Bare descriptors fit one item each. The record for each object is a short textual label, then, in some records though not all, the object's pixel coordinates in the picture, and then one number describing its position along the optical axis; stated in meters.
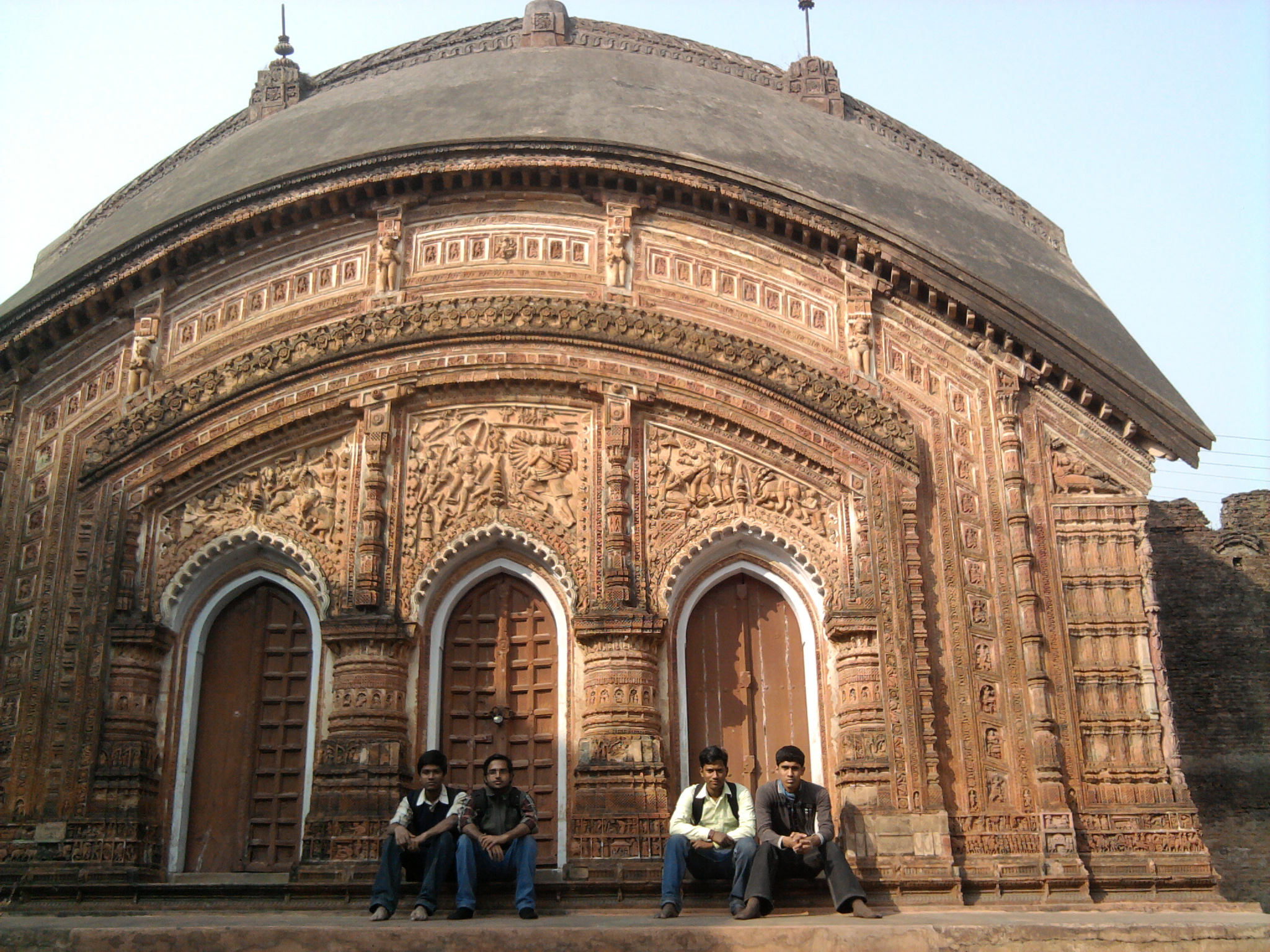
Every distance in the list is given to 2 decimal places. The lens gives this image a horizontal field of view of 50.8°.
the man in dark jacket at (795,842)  8.27
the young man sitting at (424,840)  8.38
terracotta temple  10.70
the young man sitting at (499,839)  8.40
